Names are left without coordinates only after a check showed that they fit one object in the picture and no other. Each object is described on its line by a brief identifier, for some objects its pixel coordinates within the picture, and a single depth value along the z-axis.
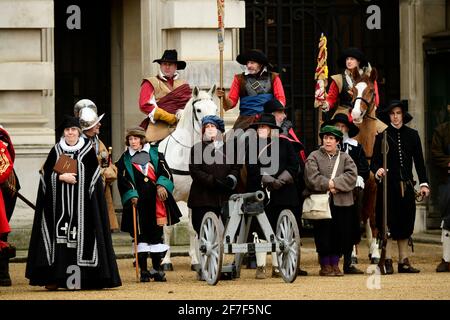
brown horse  23.20
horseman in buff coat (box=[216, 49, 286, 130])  23.20
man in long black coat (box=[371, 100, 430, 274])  22.28
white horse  22.84
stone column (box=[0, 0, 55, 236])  25.38
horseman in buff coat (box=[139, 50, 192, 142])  24.00
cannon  20.36
